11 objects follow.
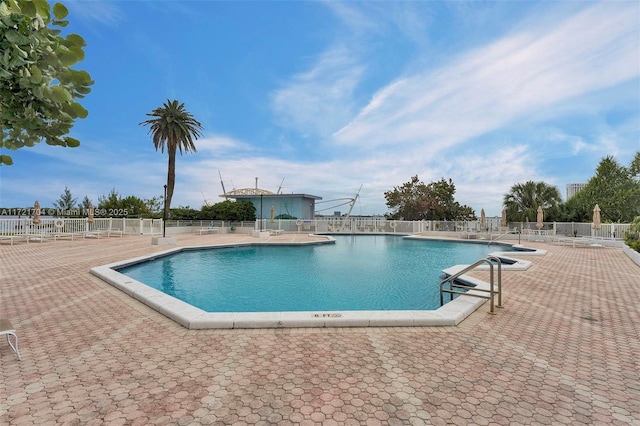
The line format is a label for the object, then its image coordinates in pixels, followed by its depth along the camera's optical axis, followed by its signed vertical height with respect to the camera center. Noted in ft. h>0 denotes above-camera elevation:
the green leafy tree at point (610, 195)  80.48 +7.25
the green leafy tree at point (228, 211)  100.78 +2.35
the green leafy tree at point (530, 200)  83.20 +5.88
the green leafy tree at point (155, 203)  149.58 +7.22
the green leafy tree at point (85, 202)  131.71 +6.71
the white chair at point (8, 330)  10.93 -4.15
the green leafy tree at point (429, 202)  113.50 +6.82
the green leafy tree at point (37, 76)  5.72 +2.92
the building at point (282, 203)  110.01 +5.72
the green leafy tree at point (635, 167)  83.20 +15.20
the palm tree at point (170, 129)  87.25 +25.93
